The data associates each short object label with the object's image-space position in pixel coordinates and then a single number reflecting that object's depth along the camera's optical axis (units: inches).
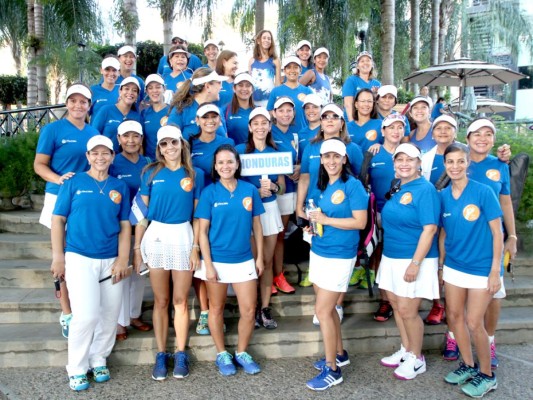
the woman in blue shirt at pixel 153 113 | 216.9
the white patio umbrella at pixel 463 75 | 491.8
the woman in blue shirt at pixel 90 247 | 166.2
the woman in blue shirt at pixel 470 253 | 159.0
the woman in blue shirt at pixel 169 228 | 171.3
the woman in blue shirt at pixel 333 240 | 166.7
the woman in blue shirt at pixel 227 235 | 172.4
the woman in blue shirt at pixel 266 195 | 190.9
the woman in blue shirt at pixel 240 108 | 215.6
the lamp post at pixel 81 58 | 484.4
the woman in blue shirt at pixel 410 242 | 162.6
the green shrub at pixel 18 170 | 301.4
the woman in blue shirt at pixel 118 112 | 209.3
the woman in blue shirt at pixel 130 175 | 181.9
